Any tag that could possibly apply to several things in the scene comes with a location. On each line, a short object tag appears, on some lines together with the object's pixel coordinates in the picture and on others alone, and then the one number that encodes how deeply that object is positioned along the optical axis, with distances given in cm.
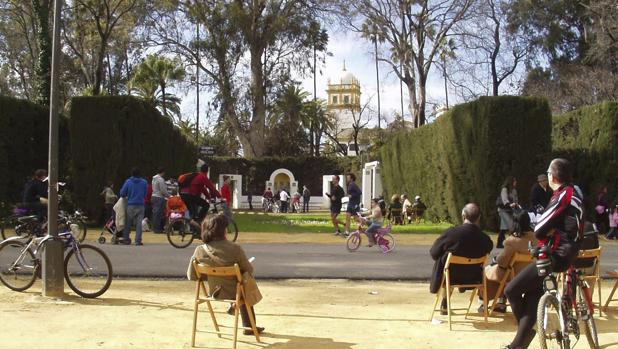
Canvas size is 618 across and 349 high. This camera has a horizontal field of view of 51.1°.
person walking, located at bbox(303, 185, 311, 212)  3997
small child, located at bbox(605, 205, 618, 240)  1916
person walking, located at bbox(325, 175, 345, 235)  1723
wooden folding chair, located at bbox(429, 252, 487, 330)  671
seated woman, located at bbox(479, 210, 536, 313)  702
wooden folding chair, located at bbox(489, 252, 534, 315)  702
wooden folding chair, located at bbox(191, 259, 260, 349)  576
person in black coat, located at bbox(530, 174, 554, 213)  1315
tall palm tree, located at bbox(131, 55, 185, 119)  5196
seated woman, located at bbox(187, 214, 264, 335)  597
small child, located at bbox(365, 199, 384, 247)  1383
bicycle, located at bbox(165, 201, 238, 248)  1380
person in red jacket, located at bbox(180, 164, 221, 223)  1402
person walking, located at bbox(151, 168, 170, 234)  1644
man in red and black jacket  504
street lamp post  788
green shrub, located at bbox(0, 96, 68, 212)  1912
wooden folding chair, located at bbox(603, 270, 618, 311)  731
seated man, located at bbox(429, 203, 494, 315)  679
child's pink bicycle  1389
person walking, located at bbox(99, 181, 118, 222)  1697
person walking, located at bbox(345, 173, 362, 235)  1647
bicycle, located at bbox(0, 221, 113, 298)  809
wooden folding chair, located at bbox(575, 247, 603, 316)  684
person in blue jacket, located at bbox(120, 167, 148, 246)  1405
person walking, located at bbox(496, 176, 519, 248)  1466
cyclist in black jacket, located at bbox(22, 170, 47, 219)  1308
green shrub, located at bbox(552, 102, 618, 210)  2083
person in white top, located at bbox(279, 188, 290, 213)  3953
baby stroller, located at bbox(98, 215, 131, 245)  1451
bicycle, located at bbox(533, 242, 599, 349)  498
